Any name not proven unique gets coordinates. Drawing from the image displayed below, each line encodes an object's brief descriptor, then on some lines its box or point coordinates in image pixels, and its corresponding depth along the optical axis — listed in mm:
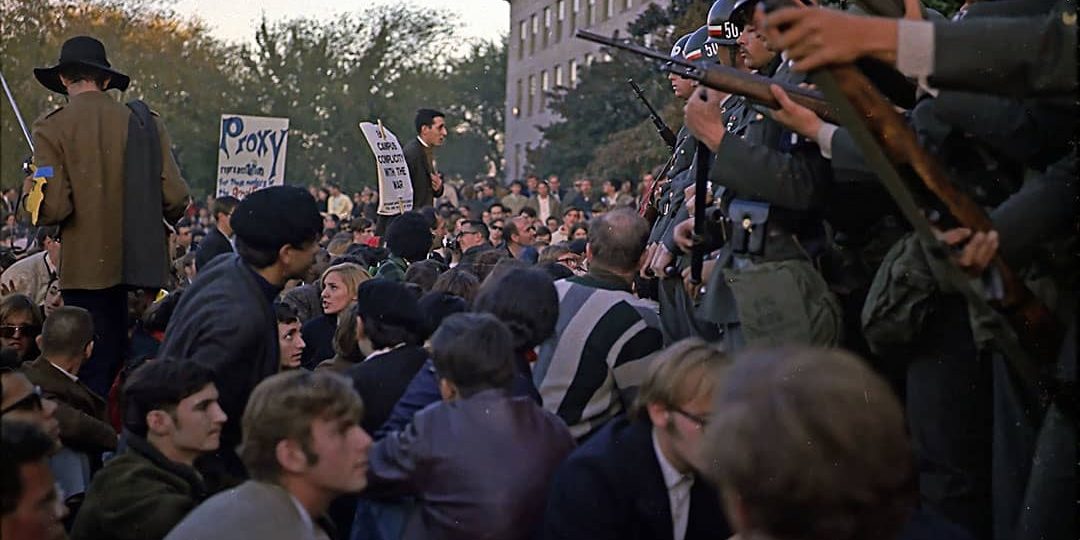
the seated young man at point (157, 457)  4918
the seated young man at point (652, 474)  4512
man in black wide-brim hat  7871
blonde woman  8203
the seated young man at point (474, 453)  4820
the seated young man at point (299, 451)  4168
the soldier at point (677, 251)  6754
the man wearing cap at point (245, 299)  5676
